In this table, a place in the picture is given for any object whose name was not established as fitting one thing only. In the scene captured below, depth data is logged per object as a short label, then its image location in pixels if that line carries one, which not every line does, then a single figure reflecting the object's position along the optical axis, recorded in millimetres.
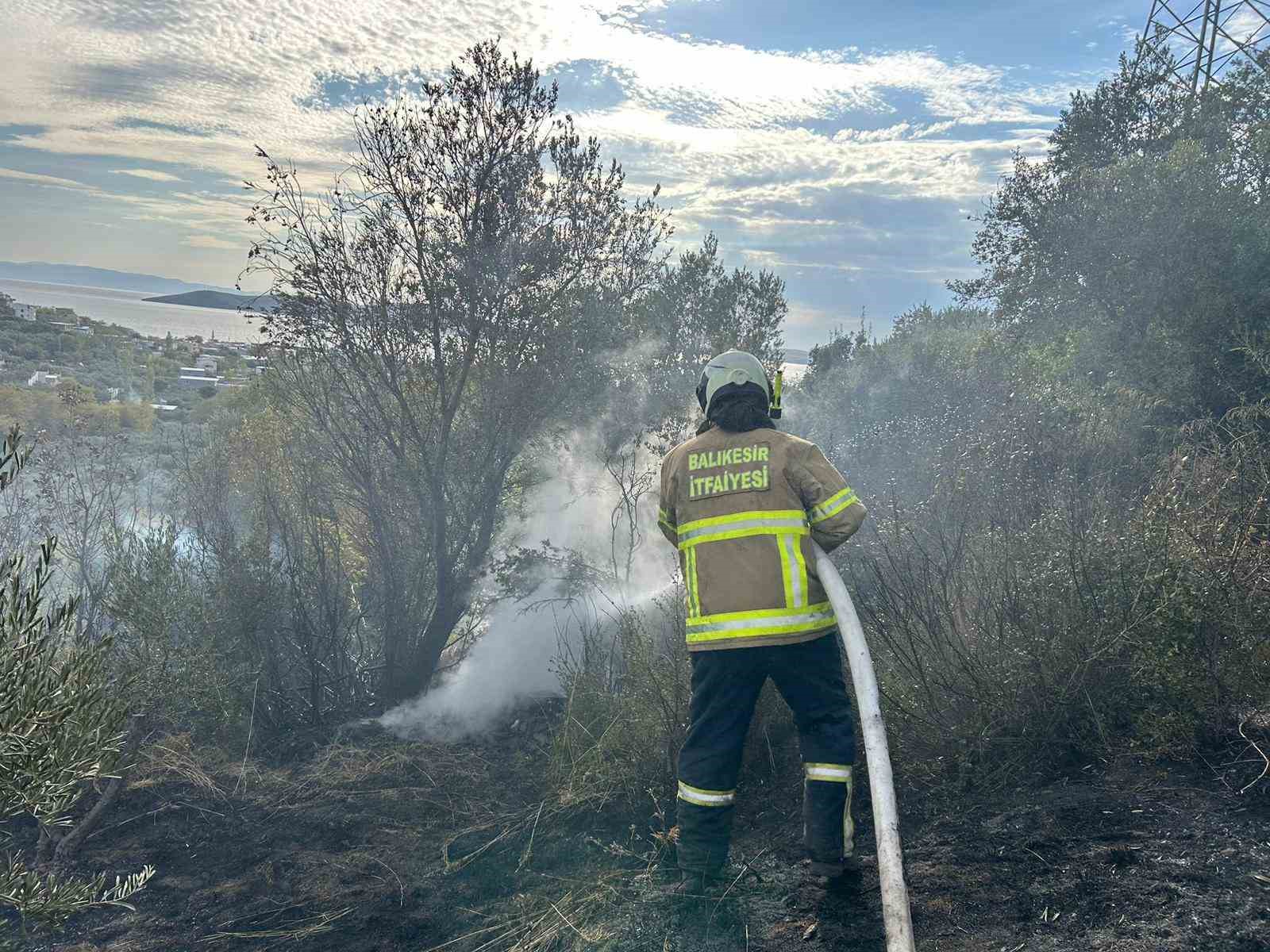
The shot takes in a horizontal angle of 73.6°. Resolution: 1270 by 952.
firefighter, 3336
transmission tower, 12953
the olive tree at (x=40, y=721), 2623
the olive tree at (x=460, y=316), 6691
